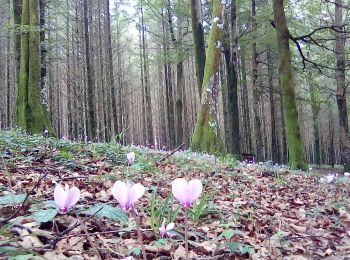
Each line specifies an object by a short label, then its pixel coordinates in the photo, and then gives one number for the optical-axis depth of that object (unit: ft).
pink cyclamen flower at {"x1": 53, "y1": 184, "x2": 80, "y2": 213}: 3.89
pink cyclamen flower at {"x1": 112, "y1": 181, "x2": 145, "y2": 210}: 3.87
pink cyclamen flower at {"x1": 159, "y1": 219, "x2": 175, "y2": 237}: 4.54
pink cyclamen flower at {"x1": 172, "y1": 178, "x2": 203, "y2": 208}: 3.89
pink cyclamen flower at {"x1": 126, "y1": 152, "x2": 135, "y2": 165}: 9.48
